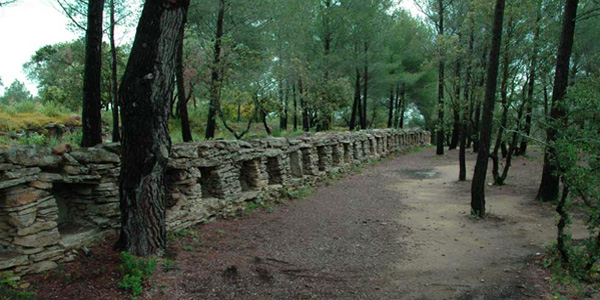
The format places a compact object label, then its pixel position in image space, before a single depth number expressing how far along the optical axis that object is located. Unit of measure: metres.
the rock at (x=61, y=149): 4.38
